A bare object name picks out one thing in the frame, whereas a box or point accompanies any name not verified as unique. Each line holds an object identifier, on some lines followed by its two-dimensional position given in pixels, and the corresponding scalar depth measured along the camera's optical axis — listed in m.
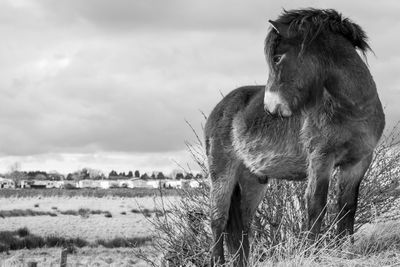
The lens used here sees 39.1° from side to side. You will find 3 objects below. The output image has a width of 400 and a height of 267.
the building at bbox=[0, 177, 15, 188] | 144.20
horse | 4.67
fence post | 14.16
